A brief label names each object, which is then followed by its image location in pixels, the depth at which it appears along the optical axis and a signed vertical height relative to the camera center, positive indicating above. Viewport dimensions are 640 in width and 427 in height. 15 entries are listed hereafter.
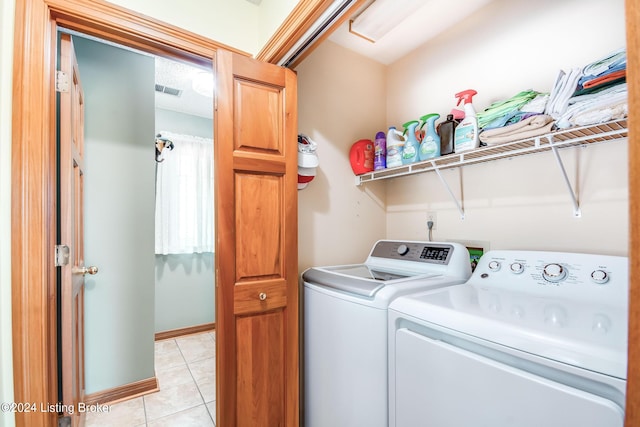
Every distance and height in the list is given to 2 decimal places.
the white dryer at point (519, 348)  0.66 -0.37
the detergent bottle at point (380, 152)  1.91 +0.43
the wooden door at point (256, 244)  1.32 -0.14
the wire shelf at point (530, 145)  1.07 +0.30
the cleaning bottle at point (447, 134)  1.55 +0.45
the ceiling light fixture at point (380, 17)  1.49 +1.13
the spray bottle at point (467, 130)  1.42 +0.43
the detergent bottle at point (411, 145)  1.70 +0.43
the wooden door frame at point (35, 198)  1.05 +0.08
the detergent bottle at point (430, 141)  1.59 +0.42
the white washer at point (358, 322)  1.16 -0.51
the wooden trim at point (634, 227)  0.35 -0.02
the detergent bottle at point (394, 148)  1.80 +0.44
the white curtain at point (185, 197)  3.33 +0.24
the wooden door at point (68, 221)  1.30 -0.02
